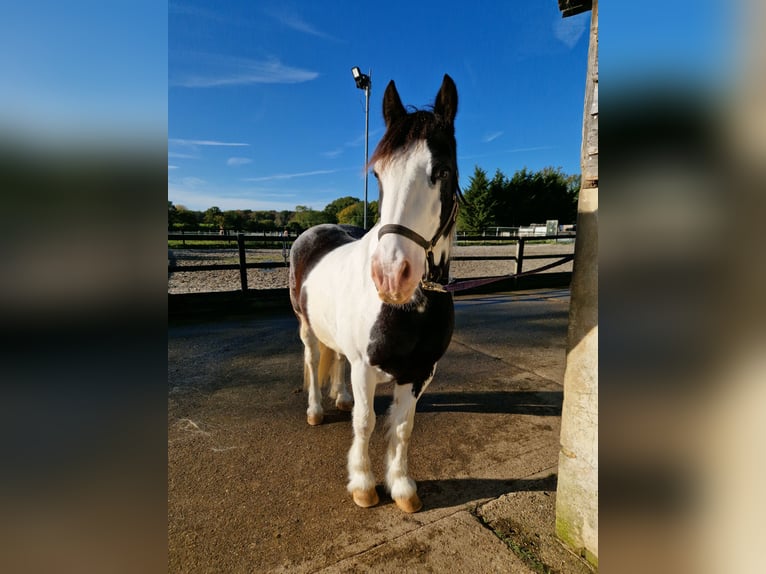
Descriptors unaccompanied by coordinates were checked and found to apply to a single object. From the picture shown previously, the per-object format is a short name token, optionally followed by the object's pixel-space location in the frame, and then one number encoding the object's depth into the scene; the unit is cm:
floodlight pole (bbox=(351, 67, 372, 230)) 864
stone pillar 127
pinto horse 141
